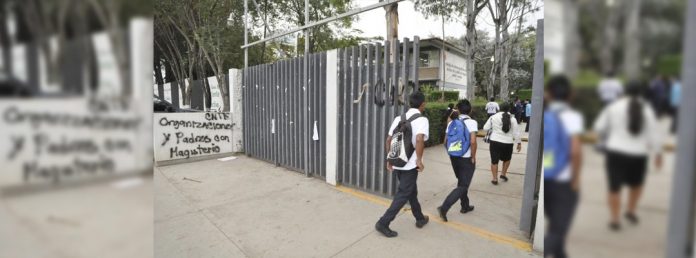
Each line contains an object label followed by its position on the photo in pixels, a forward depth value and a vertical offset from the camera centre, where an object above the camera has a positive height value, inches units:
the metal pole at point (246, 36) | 323.6 +59.3
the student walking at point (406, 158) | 140.7 -21.2
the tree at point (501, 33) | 477.3 +108.9
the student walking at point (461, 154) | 156.5 -22.0
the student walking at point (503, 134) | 204.1 -16.5
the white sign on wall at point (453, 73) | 1097.4 +101.4
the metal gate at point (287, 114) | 230.4 -8.0
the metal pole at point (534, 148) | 106.4 -14.9
